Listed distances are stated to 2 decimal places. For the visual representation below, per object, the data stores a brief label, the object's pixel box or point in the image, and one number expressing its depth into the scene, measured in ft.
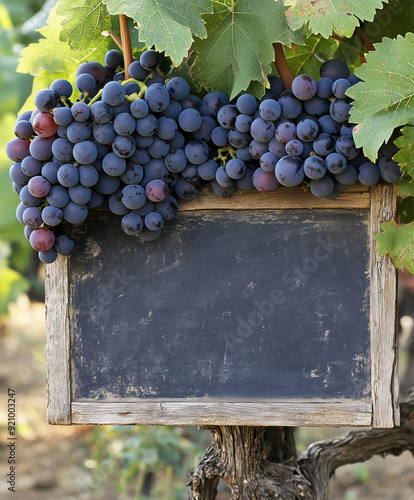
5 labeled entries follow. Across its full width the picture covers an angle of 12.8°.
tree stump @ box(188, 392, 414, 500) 5.06
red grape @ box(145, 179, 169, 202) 4.66
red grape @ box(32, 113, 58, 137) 4.64
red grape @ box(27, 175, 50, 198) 4.63
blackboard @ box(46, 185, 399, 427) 4.74
